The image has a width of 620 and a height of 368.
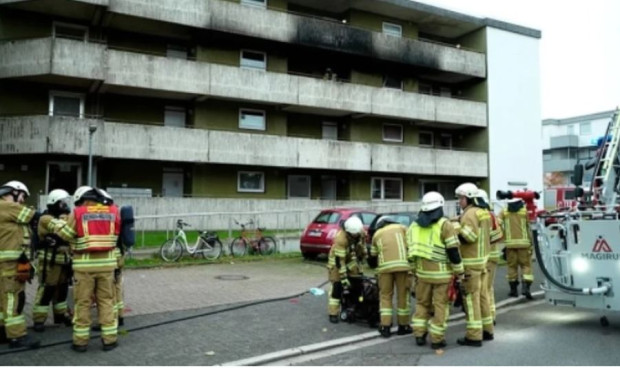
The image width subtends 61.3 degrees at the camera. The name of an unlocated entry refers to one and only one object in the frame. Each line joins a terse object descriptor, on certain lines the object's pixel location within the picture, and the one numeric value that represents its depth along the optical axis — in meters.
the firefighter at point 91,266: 6.49
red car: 15.32
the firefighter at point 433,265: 6.73
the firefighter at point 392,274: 7.41
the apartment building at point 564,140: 57.62
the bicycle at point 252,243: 16.94
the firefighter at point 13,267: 6.57
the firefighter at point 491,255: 7.33
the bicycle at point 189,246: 15.13
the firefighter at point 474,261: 6.88
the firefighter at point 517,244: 10.23
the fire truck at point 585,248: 7.42
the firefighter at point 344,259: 8.01
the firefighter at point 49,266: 7.47
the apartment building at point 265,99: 21.30
